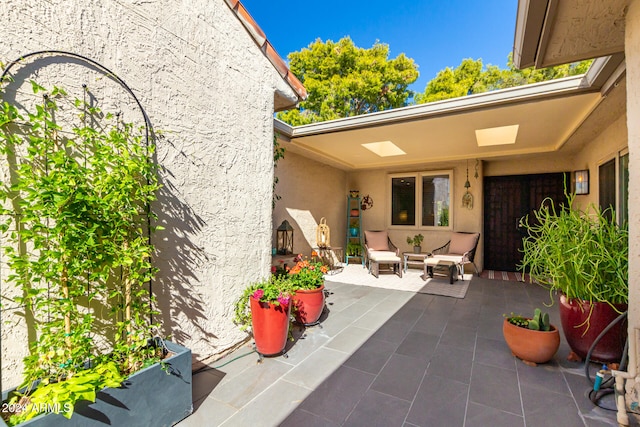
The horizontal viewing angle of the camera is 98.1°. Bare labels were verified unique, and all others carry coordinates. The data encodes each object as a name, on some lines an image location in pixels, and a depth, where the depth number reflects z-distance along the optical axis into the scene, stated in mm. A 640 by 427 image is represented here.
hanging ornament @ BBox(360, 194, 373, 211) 7789
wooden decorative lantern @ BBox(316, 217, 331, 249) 6098
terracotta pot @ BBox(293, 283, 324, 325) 3107
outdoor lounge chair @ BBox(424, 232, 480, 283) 5645
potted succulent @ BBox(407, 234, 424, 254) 6598
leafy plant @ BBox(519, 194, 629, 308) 2189
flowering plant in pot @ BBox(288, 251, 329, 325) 3109
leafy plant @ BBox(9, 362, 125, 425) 1186
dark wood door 6207
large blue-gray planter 1282
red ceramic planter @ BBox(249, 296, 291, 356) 2410
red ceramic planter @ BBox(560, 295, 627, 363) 2246
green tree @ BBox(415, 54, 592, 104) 11664
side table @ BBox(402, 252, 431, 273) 6223
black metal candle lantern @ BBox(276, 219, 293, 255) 4910
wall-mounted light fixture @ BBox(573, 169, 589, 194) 4781
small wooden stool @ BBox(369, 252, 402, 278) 5819
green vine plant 1339
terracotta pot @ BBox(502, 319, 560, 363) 2312
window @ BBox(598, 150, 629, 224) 3404
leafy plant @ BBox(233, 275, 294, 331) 2459
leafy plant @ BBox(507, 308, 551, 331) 2375
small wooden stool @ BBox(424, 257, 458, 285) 5266
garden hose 1933
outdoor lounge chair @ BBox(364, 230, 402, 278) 5859
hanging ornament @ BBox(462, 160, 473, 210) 6488
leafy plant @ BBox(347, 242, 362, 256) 7347
